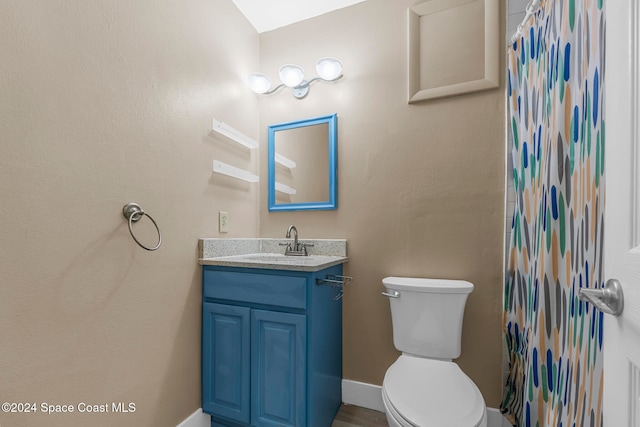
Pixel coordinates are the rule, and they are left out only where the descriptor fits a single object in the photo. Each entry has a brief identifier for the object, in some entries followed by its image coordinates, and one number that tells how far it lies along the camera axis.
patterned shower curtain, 0.72
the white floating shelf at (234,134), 1.61
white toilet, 1.01
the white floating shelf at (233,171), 1.61
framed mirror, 1.81
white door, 0.48
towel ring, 1.13
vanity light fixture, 1.73
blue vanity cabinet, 1.30
